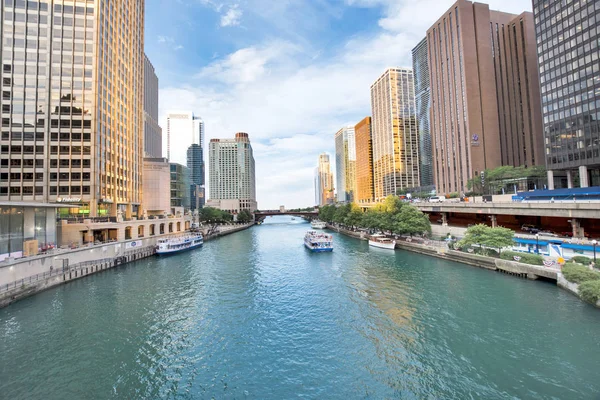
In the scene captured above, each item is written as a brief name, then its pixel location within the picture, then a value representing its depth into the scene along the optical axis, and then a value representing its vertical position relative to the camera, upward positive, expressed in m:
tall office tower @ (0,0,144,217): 75.62 +32.30
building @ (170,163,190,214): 171.88 +18.65
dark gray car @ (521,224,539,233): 65.88 -6.33
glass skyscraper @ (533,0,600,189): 82.66 +36.75
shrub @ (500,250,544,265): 43.50 -8.97
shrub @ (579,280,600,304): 30.43 -10.13
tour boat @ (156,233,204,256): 78.31 -8.91
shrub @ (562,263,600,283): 34.01 -9.16
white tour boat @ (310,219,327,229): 184.55 -10.18
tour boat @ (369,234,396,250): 77.57 -10.10
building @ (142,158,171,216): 114.06 +10.15
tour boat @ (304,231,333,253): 79.00 -9.66
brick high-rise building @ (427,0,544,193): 140.62 +58.23
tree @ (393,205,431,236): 80.21 -4.55
